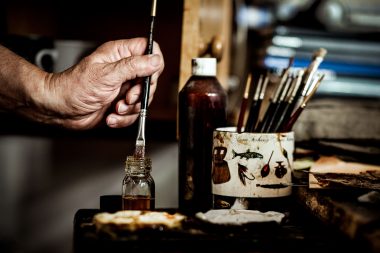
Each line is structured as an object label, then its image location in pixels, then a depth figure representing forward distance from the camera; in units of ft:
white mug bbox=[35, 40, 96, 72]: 7.55
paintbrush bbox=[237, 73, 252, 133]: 4.42
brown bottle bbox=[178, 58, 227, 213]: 4.60
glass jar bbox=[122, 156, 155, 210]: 4.01
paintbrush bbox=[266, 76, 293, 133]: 4.44
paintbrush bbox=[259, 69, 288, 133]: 4.46
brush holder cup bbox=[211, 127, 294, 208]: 4.10
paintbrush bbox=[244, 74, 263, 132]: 4.51
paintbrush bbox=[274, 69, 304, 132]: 4.44
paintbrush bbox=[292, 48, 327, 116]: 4.51
